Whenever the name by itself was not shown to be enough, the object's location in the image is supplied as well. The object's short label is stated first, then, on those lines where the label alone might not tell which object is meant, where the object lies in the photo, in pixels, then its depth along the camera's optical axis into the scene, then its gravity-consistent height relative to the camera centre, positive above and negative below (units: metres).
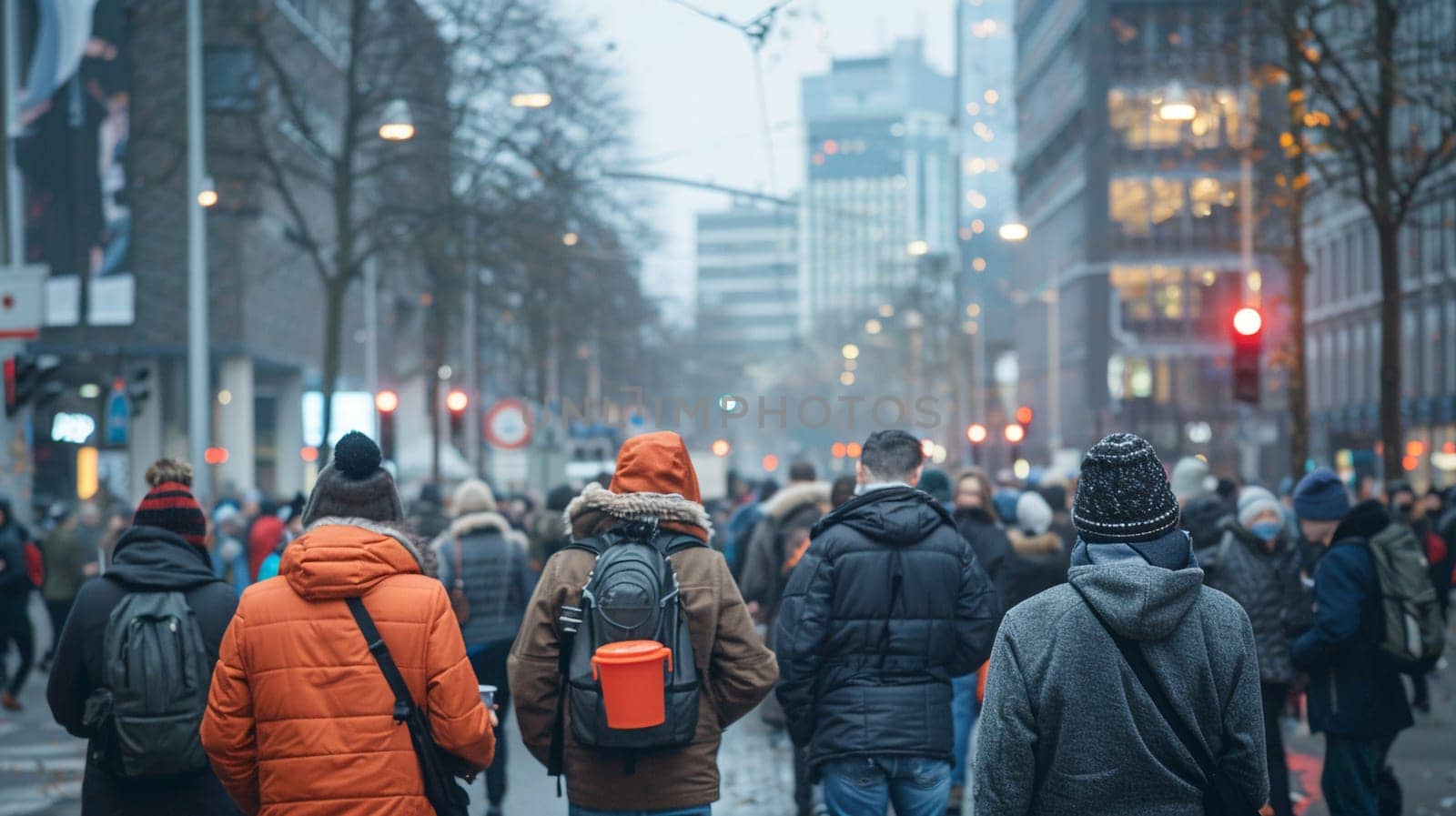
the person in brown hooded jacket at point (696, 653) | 5.69 -0.76
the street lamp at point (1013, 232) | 44.16 +4.03
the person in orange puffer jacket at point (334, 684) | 4.99 -0.73
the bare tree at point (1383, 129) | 17.84 +2.64
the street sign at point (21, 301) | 15.88 +0.93
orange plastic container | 5.40 -0.79
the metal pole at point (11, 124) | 19.64 +3.12
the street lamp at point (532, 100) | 28.31 +4.59
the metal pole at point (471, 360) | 37.20 +1.00
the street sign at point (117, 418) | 20.89 -0.08
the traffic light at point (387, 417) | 23.61 -0.10
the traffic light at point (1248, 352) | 18.03 +0.45
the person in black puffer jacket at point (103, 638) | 6.08 -0.73
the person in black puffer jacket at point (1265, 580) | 8.91 -0.85
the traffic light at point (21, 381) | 18.14 +0.30
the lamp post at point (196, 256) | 22.34 +1.86
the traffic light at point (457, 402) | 28.20 +0.09
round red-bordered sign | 27.47 -0.29
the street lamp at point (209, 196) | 30.88 +3.73
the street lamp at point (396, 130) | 26.56 +3.91
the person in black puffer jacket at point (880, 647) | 6.74 -0.87
